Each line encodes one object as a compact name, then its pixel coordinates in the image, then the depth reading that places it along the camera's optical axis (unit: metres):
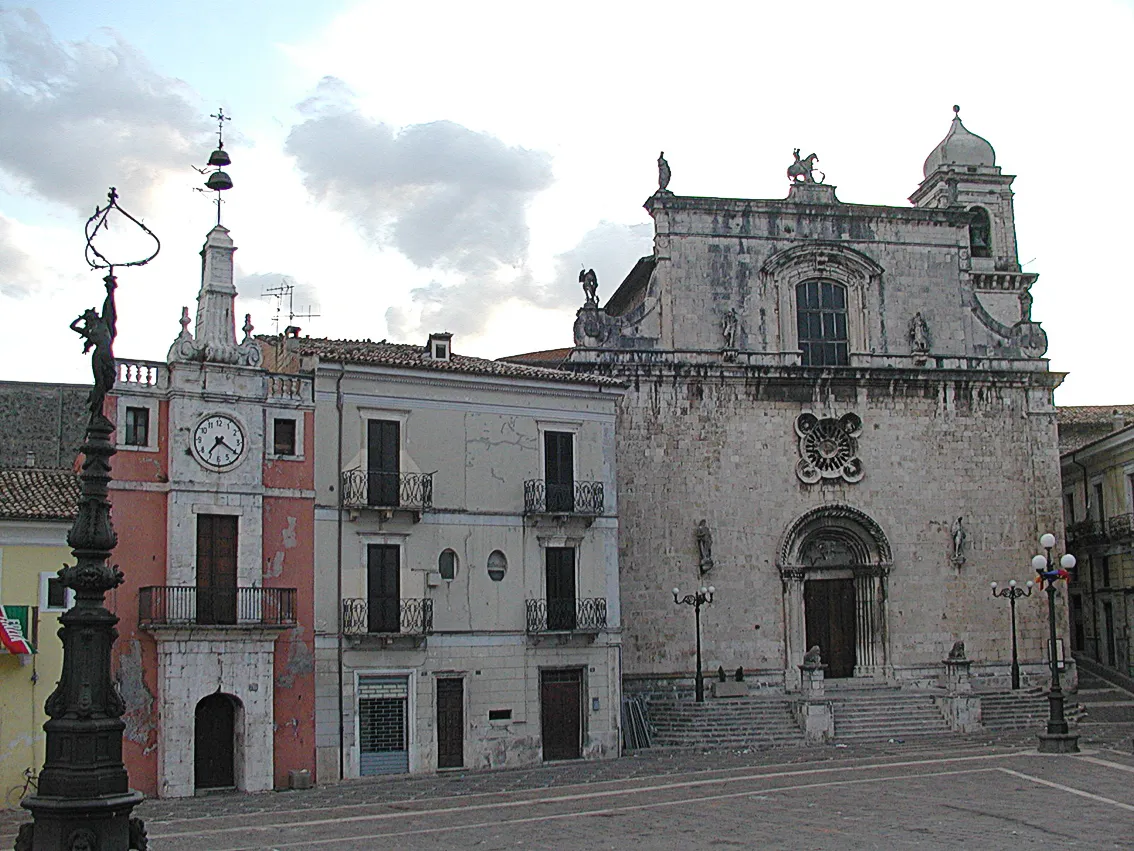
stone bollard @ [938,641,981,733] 36.81
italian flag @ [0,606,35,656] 26.77
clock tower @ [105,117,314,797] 28.19
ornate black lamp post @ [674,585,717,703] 37.72
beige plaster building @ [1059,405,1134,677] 45.09
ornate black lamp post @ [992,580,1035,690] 38.47
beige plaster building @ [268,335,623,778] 31.16
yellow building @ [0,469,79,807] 27.05
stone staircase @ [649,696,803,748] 35.38
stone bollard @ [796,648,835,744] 35.53
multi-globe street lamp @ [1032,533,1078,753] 30.27
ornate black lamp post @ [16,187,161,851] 13.60
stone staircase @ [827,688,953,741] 36.22
